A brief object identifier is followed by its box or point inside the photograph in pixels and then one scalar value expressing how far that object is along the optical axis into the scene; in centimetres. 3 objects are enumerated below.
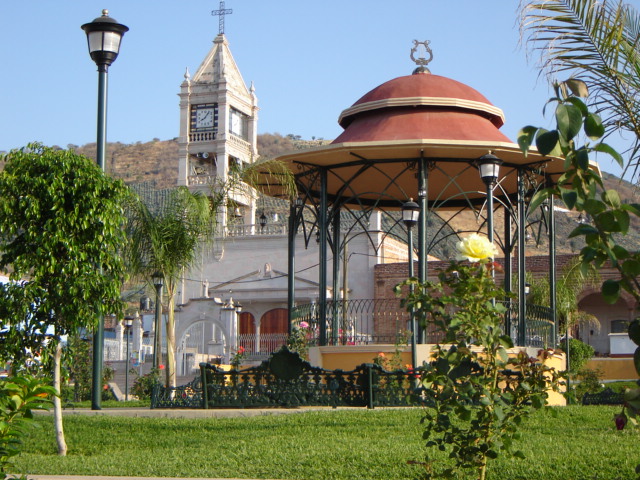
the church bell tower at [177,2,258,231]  5609
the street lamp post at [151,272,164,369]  1994
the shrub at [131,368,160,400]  2014
